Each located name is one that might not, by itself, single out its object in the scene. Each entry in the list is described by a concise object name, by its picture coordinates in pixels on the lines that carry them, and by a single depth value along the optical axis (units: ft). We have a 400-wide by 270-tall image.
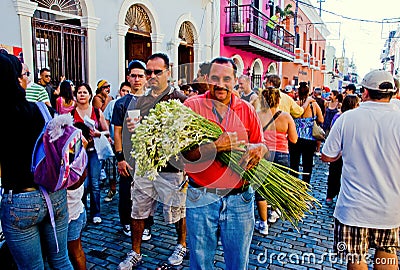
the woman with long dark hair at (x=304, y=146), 19.25
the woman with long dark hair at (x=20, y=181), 6.48
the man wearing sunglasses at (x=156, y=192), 10.41
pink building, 45.37
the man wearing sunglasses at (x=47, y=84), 20.72
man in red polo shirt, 7.56
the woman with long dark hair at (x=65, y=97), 17.08
